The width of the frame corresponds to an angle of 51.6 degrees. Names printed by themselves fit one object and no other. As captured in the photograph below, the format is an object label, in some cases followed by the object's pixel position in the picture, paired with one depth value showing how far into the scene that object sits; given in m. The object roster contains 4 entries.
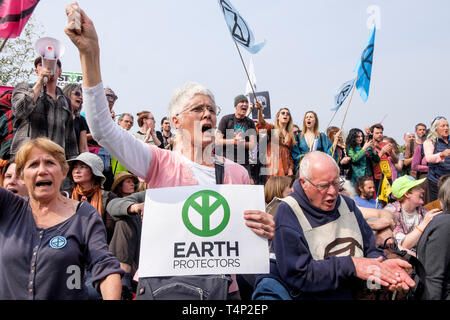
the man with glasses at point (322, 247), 2.91
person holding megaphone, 4.90
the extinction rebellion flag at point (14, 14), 3.08
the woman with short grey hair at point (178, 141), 2.11
